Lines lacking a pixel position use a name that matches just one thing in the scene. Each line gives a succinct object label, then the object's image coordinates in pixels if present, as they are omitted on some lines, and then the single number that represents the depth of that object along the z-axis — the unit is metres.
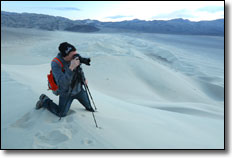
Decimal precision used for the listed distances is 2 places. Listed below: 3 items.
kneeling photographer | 2.76
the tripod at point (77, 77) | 2.86
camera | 2.76
